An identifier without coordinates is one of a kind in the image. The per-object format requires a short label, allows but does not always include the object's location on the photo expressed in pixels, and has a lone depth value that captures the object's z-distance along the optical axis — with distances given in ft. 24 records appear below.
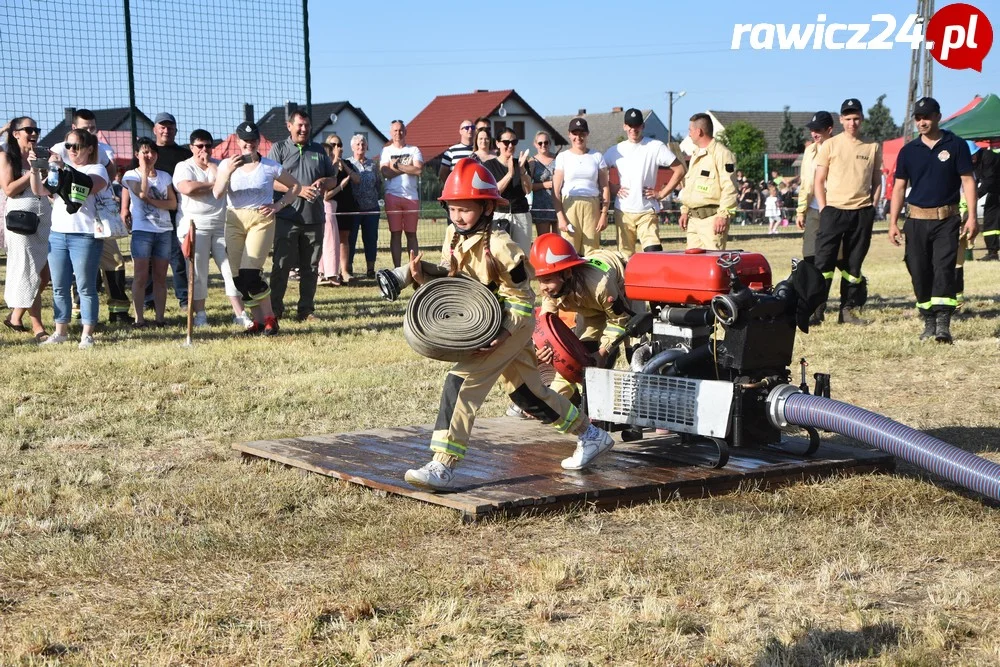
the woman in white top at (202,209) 38.91
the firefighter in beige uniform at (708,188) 38.34
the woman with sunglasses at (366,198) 57.82
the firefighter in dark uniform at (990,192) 65.82
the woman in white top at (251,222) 38.86
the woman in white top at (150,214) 40.11
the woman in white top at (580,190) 43.27
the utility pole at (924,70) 108.17
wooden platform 18.97
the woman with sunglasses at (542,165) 49.31
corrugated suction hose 17.63
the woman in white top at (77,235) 35.83
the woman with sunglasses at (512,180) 43.86
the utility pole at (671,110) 249.14
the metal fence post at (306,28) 50.03
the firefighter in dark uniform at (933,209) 36.04
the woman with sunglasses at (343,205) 56.75
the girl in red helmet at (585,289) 21.17
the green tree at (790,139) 302.66
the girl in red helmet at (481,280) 18.93
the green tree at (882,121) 462.60
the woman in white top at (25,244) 36.55
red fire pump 20.16
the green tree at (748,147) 227.40
